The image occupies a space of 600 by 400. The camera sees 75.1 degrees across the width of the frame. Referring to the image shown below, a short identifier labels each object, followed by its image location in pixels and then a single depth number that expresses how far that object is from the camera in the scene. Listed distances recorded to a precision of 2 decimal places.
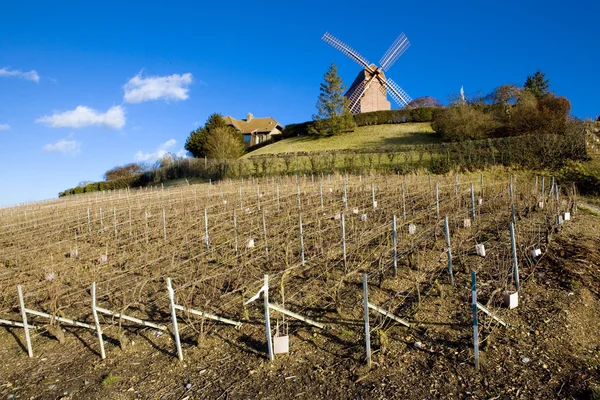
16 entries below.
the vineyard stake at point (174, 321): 4.02
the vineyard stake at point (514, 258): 4.80
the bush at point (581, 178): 14.39
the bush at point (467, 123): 23.67
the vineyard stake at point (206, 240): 8.13
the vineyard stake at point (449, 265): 5.19
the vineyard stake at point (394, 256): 5.51
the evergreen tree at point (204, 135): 35.72
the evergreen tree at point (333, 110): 35.16
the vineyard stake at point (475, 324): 3.41
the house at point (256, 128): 46.38
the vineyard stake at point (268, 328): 3.75
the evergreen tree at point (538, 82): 41.50
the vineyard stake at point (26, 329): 4.51
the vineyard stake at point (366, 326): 3.58
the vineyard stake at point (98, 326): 4.25
